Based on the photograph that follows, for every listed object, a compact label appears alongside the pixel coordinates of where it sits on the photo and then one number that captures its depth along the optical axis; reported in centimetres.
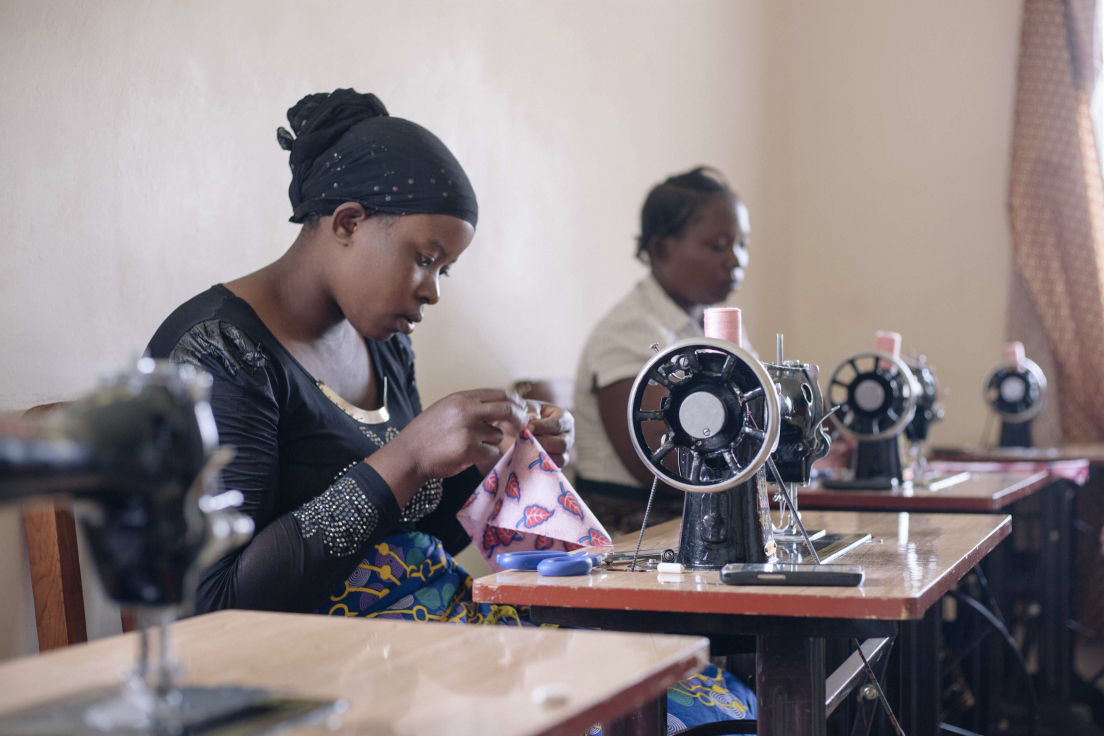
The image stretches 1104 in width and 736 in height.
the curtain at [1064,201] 471
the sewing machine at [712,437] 152
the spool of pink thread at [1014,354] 386
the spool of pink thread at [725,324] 168
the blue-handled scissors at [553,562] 152
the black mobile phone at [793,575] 139
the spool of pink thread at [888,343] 277
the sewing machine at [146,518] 75
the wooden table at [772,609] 133
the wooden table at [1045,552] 316
